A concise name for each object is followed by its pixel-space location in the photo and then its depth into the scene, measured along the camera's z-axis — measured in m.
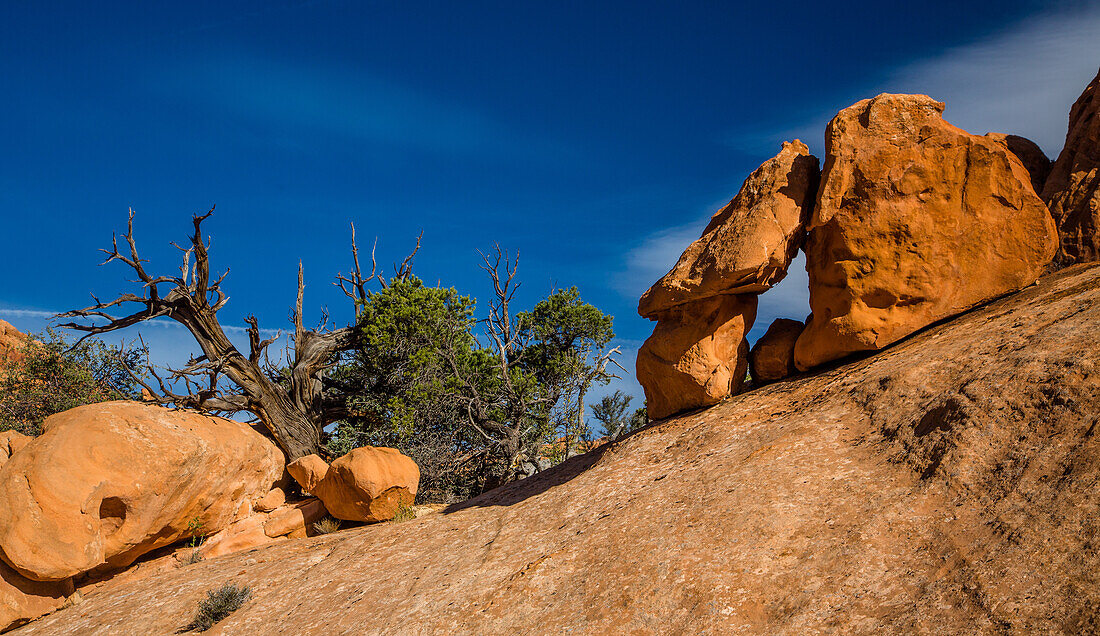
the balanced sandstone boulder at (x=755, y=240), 9.68
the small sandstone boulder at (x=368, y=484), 12.76
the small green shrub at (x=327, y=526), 13.52
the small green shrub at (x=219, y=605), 9.57
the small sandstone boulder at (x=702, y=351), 10.38
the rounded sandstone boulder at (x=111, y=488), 11.08
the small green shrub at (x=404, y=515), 12.91
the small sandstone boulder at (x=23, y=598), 11.07
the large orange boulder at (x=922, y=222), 9.09
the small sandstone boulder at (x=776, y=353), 10.65
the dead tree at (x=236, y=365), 15.03
